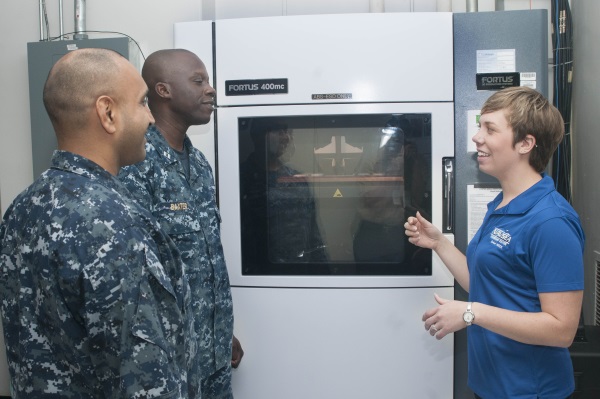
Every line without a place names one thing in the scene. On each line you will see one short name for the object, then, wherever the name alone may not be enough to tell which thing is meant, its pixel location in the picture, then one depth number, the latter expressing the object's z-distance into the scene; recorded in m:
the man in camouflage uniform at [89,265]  0.91
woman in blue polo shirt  1.32
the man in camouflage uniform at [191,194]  1.63
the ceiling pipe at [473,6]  2.39
